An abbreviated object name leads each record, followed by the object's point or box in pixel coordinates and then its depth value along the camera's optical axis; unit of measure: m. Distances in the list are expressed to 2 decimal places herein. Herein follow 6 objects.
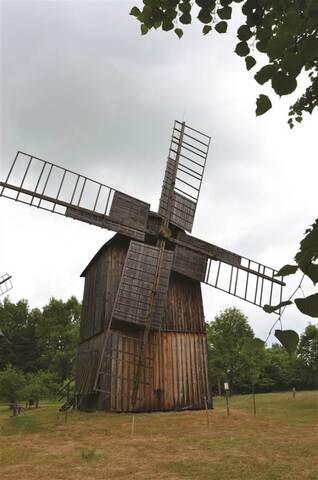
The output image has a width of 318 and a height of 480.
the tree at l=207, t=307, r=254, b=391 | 40.25
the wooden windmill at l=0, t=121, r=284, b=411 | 16.94
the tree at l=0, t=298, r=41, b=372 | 53.38
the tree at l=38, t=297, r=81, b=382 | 47.72
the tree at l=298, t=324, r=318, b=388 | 30.25
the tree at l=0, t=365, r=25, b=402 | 23.77
